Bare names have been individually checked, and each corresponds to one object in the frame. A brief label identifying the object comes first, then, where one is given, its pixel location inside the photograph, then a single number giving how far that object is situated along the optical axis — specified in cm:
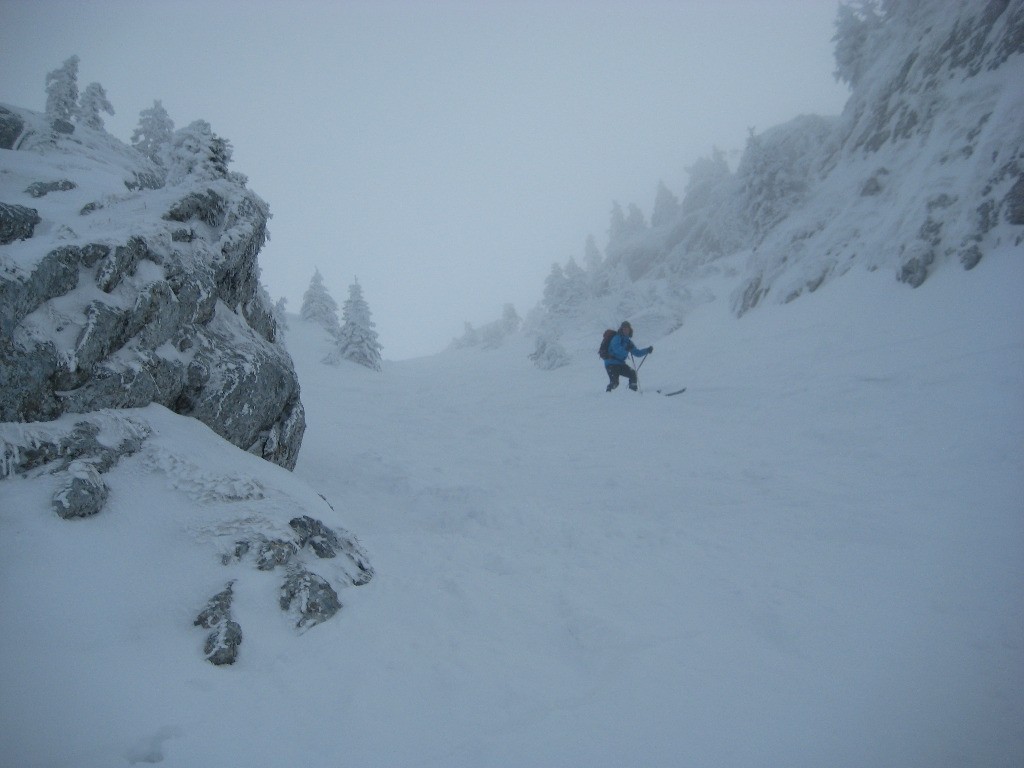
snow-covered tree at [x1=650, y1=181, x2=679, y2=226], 6794
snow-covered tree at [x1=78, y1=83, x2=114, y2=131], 3080
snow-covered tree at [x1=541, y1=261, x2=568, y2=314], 4272
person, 1527
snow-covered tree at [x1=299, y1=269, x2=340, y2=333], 4545
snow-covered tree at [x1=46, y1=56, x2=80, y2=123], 3006
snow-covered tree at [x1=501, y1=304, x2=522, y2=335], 6919
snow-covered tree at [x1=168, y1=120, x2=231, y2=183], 1034
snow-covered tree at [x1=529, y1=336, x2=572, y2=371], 2812
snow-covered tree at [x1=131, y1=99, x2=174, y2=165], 3416
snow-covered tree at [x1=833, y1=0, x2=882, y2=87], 3253
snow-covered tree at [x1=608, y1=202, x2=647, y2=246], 7356
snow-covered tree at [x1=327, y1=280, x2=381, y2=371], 3309
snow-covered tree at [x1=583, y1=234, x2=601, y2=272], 7822
